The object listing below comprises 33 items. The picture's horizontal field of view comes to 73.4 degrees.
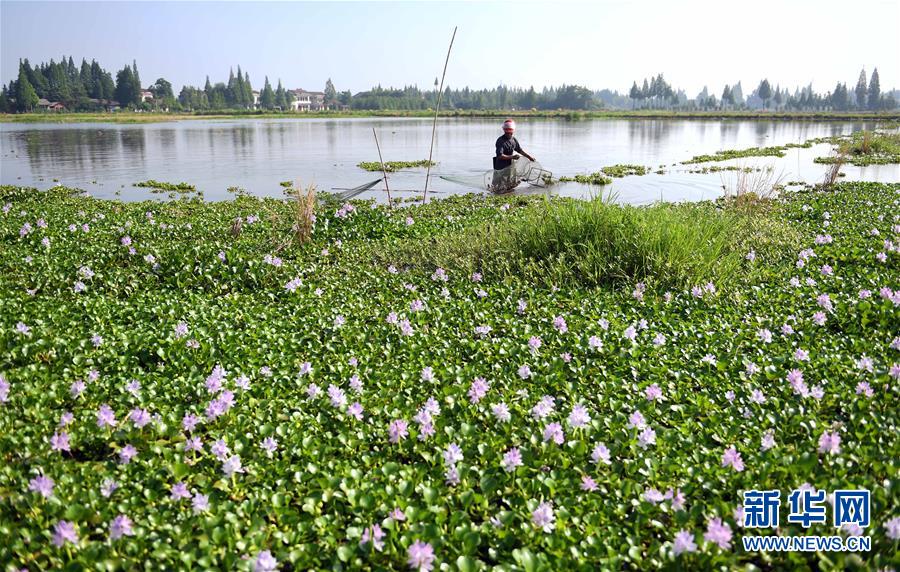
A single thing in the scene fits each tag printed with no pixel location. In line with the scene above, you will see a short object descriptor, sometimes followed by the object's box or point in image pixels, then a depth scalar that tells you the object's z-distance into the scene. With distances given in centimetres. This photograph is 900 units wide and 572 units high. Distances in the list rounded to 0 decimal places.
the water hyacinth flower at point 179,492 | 247
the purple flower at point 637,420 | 301
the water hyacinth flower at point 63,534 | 214
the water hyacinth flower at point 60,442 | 271
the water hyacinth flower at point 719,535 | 219
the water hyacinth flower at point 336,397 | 321
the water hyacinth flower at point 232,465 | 262
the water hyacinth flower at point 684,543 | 219
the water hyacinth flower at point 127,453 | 271
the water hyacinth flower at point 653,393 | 335
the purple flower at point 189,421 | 295
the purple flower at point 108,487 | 249
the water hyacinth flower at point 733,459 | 267
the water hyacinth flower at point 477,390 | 329
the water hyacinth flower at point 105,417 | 291
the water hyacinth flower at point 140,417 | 290
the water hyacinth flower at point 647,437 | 288
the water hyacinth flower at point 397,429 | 290
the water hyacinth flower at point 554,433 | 285
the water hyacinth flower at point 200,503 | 240
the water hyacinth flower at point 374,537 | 225
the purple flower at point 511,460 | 271
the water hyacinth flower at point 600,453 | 274
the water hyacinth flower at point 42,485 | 236
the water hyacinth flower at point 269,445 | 284
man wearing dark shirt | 1220
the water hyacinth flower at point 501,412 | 313
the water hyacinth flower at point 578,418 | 296
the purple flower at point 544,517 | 239
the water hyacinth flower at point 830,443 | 278
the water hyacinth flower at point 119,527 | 223
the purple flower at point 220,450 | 268
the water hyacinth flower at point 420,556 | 214
